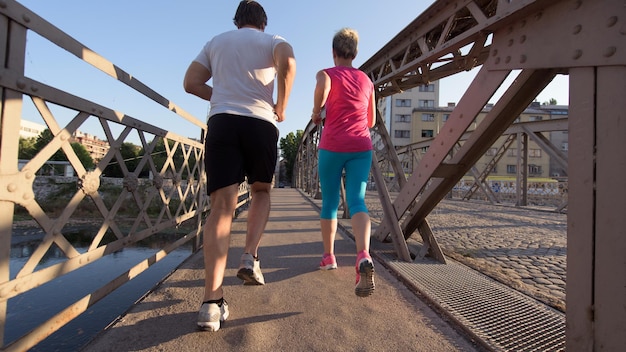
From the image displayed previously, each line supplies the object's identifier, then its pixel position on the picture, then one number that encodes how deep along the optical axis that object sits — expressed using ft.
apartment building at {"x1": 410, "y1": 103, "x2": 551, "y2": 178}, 157.10
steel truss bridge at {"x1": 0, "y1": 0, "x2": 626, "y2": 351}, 4.17
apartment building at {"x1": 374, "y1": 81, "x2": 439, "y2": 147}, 181.16
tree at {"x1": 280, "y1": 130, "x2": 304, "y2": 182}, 238.27
